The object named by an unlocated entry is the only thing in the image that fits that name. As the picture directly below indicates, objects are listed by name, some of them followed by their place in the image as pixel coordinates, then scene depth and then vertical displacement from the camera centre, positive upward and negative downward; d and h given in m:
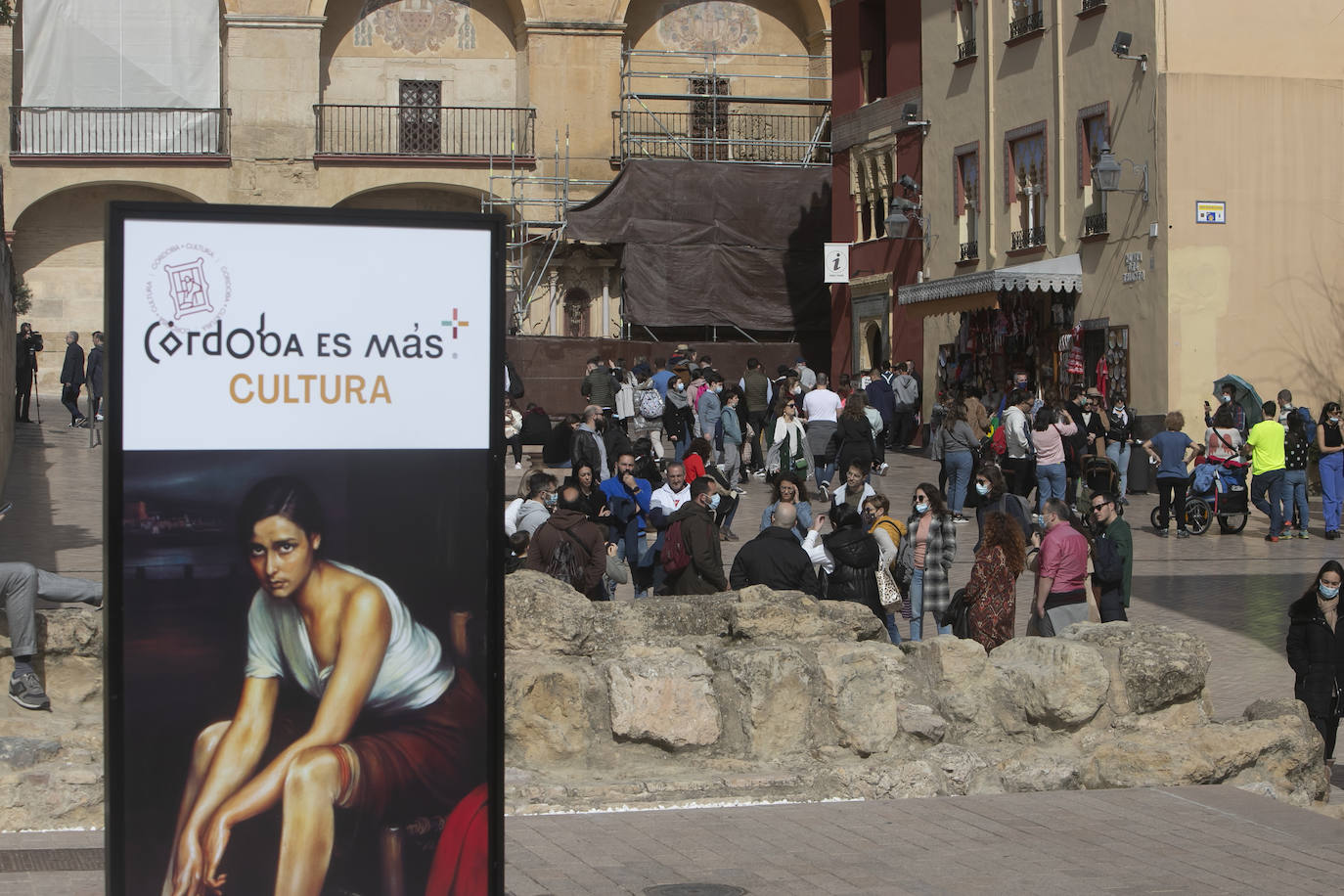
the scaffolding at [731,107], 41.59 +8.61
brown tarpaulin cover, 38.38 +5.02
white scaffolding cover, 39.28 +8.93
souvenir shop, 26.19 +1.86
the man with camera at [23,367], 29.48 +1.72
